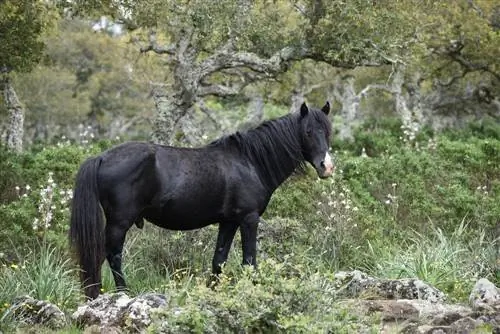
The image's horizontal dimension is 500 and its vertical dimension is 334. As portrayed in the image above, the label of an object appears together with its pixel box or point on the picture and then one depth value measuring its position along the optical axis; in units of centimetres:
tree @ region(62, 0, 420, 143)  2720
